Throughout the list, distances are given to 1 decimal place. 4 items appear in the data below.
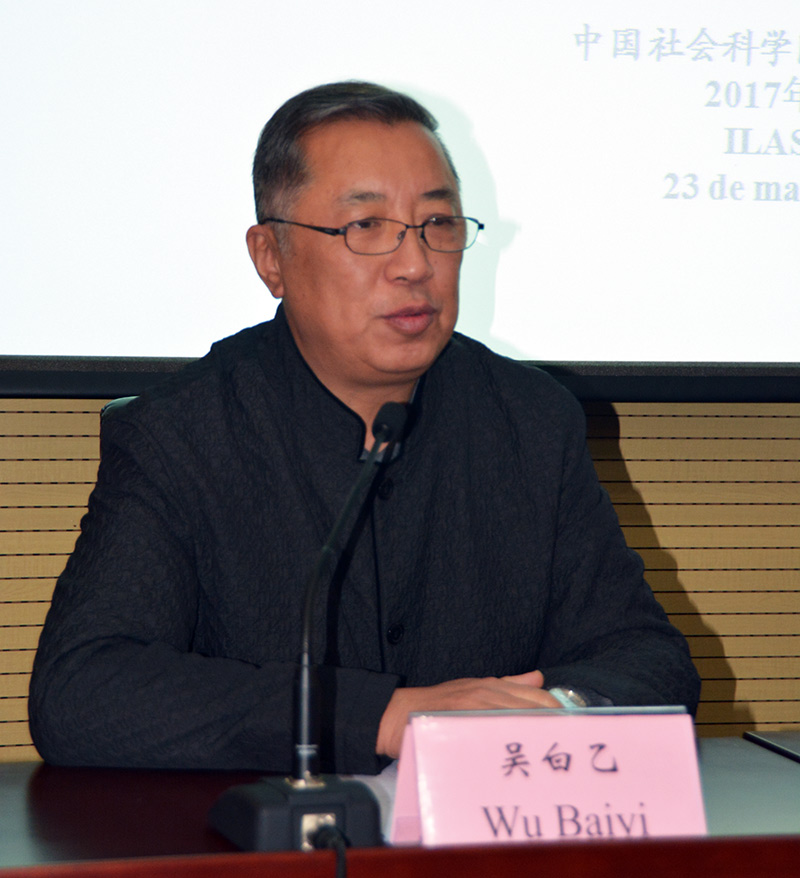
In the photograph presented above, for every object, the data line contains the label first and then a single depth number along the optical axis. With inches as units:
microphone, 54.2
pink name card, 54.5
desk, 53.2
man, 68.6
